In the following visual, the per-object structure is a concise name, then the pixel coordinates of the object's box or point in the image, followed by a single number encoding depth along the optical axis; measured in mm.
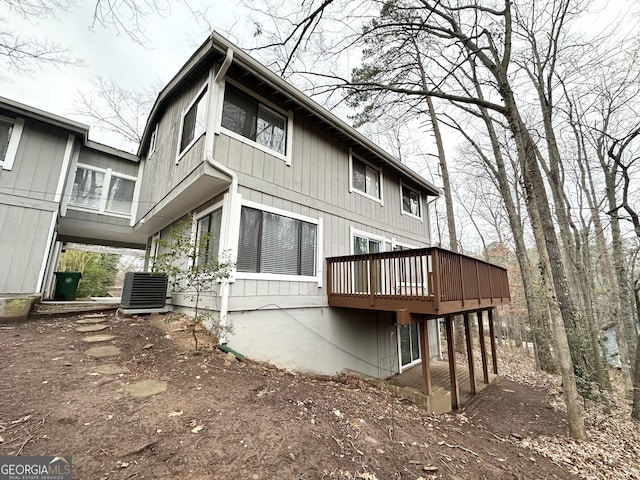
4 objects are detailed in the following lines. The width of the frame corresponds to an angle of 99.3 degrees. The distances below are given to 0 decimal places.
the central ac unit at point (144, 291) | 6211
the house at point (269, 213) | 5102
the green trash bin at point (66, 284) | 8797
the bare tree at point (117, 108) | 13223
